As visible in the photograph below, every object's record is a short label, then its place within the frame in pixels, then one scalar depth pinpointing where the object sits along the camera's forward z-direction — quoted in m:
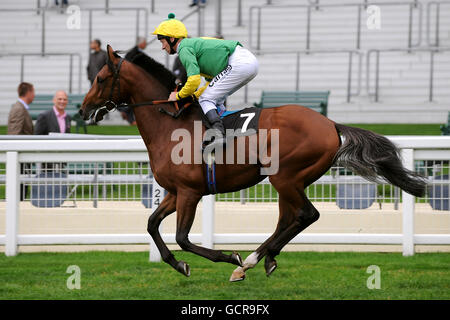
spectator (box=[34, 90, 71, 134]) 17.39
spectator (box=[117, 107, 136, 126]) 27.27
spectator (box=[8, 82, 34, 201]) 17.36
